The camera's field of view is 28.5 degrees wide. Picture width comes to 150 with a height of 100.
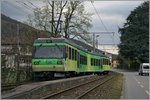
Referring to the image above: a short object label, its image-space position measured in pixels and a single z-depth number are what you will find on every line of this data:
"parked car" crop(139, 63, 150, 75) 44.18
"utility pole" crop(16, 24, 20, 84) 19.53
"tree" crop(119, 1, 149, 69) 62.40
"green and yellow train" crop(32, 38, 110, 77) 19.56
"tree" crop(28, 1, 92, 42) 33.77
